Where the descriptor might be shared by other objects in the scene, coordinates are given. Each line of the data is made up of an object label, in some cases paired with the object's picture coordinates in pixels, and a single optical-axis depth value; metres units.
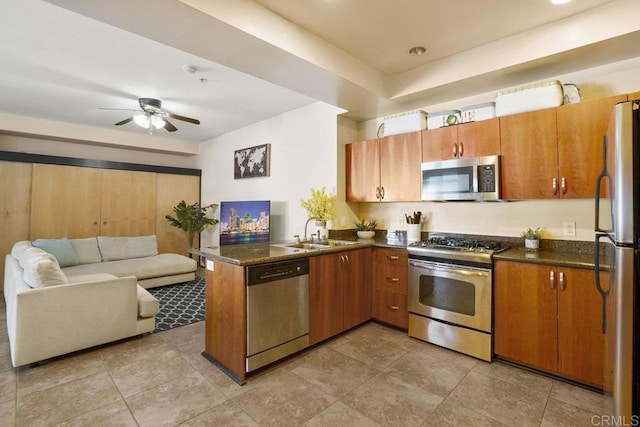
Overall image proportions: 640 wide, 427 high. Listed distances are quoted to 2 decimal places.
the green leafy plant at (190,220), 5.99
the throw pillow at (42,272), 2.51
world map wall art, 4.82
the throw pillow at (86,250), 4.62
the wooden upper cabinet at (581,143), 2.22
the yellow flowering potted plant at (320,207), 3.50
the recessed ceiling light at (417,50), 2.72
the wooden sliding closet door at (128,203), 5.66
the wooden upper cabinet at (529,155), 2.44
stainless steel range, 2.48
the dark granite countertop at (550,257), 2.10
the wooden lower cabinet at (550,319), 2.04
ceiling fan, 3.92
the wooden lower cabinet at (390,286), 3.04
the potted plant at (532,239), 2.66
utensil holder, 3.32
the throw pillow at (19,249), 3.38
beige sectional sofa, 2.38
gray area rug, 3.39
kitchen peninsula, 2.19
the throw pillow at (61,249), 4.22
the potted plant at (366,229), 3.67
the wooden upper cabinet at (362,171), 3.58
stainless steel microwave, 2.69
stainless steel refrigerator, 1.14
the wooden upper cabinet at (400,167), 3.21
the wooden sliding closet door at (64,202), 5.02
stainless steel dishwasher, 2.21
